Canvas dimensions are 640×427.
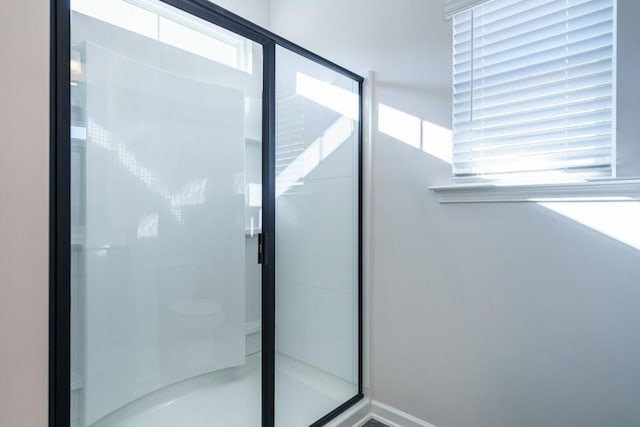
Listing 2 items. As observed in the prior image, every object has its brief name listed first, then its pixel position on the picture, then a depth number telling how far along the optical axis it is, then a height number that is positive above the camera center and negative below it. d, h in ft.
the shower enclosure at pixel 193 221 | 3.39 -0.12
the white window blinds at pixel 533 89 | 4.02 +1.61
